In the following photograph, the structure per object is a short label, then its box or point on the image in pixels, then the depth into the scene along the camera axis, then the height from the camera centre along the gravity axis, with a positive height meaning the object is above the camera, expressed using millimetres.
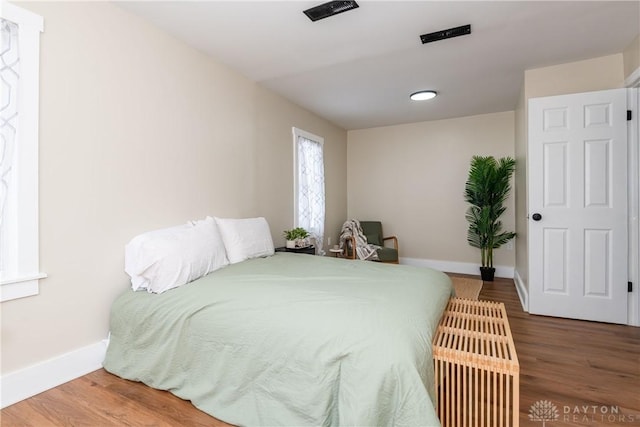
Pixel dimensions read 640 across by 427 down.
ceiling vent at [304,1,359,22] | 2074 +1392
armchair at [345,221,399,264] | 4402 -456
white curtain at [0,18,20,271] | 1641 +578
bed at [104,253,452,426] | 1181 -604
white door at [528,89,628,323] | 2742 +66
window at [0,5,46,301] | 1646 +328
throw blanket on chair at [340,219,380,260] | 4422 -418
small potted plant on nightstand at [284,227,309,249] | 3550 -292
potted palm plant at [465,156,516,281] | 4254 +193
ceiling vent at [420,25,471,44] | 2367 +1393
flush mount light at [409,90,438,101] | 3691 +1412
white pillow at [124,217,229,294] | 1961 -301
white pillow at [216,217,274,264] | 2658 -231
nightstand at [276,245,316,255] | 3520 -422
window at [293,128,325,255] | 4094 +398
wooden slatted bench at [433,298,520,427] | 1301 -622
